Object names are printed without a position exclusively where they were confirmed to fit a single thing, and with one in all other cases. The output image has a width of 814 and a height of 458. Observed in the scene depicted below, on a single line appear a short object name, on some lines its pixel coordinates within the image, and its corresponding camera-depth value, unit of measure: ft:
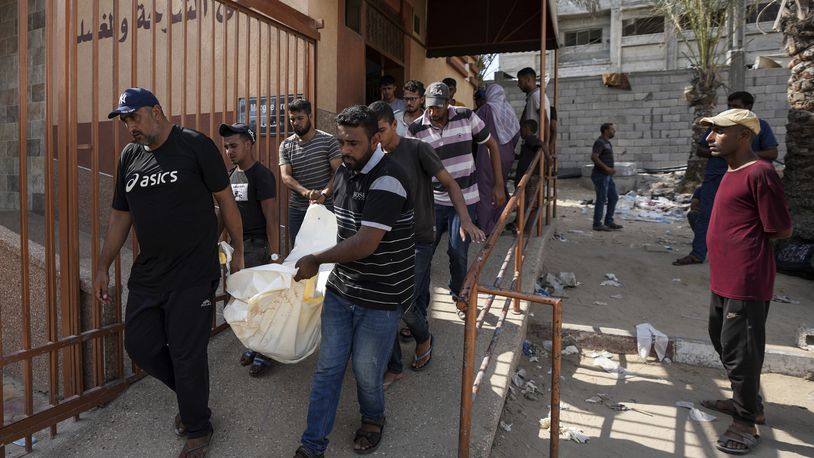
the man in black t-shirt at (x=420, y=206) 9.84
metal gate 8.73
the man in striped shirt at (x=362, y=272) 7.65
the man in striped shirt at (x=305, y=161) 12.47
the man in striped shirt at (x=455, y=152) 12.67
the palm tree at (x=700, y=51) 40.29
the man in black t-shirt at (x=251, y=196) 10.78
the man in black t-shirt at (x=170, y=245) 8.19
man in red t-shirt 9.75
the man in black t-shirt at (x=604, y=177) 28.99
